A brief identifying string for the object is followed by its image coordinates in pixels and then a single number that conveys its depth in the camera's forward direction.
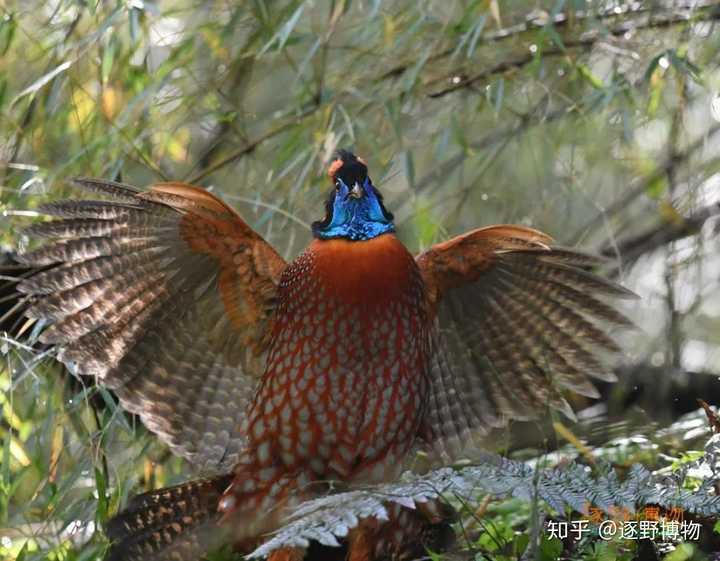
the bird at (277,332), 7.42
